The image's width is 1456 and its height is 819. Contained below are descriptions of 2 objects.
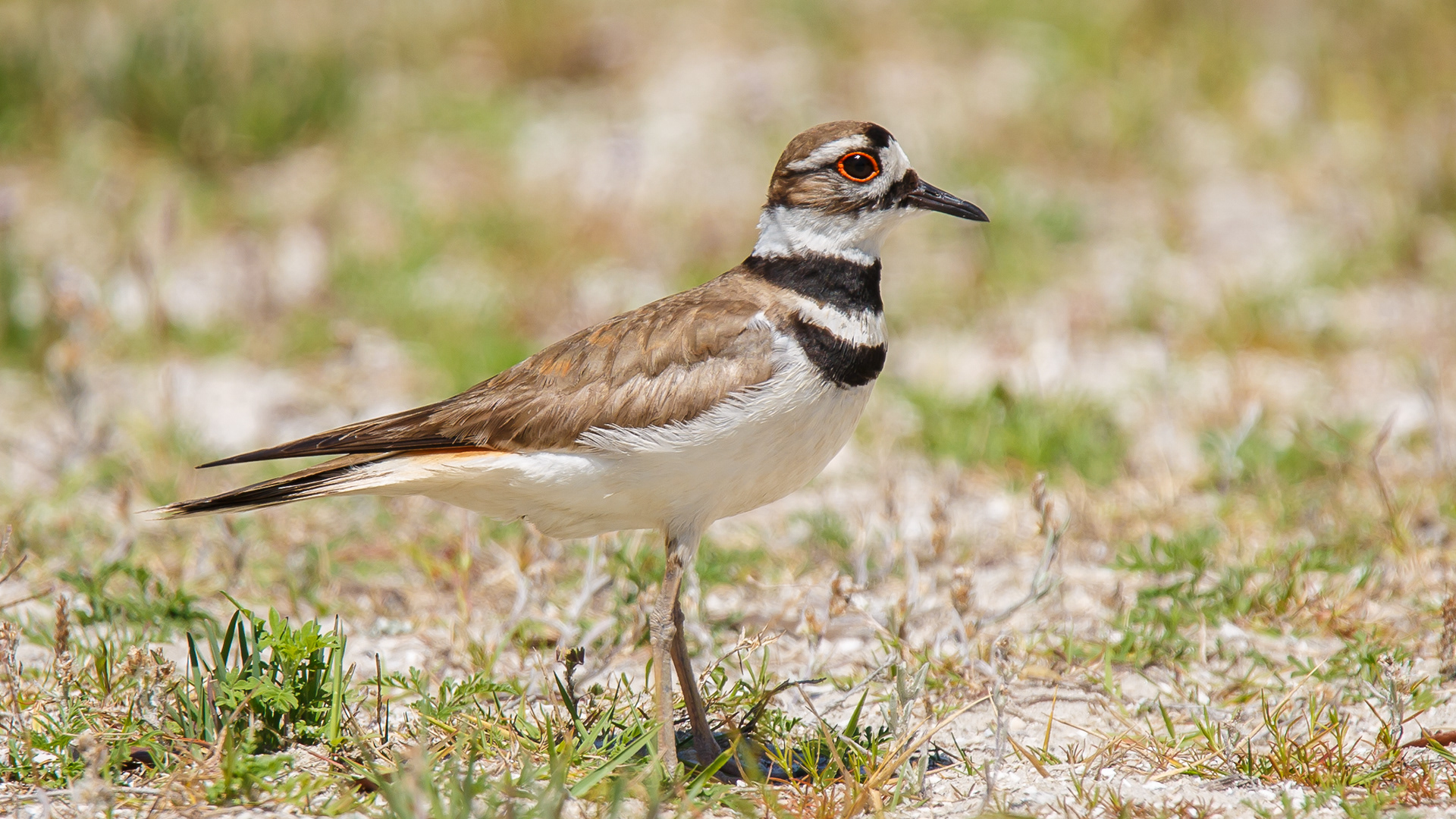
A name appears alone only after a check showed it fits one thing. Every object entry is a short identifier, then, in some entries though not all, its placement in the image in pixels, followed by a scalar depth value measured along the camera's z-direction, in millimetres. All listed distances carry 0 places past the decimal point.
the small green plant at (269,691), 6520
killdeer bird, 6980
